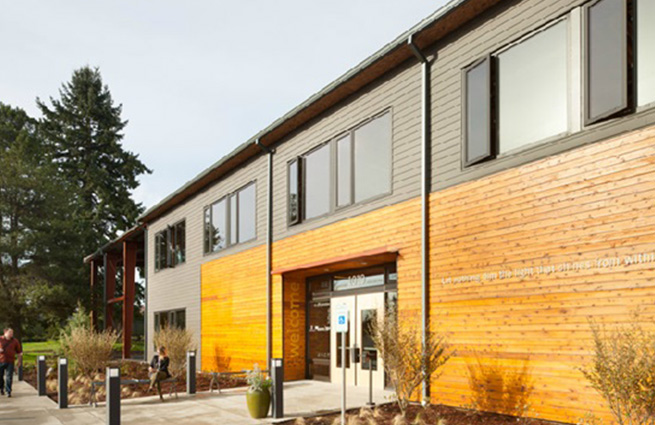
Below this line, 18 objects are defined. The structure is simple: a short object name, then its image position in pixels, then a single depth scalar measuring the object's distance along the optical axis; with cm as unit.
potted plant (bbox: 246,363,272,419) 1114
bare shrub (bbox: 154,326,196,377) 2011
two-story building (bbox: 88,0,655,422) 851
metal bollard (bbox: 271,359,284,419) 1116
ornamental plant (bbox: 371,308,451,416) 1062
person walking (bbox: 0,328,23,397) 1647
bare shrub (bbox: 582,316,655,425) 712
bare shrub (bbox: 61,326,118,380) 1945
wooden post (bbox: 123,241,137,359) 3139
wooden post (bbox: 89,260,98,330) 3959
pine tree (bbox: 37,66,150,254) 5856
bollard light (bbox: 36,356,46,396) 1684
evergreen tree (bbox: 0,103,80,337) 3650
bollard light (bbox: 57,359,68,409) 1375
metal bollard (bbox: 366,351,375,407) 1178
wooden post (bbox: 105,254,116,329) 3734
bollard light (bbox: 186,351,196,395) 1551
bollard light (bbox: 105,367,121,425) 1055
